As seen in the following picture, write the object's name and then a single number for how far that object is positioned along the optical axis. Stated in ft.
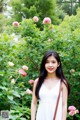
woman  8.68
